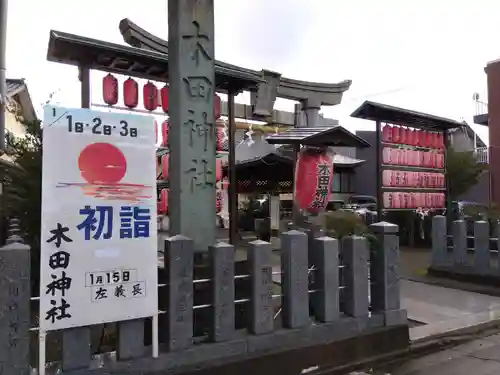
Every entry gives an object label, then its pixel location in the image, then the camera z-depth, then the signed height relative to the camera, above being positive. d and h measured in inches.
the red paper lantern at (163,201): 388.8 +0.2
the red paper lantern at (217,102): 332.8 +71.1
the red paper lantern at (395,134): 432.1 +60.4
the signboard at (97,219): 141.4 -5.4
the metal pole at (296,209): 378.0 -7.3
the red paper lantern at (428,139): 464.1 +59.8
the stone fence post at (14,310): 134.0 -31.0
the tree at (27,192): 245.1 +5.5
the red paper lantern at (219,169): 382.3 +25.9
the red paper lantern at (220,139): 382.0 +51.6
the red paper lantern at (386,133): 426.0 +60.4
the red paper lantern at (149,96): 320.2 +72.4
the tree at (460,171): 649.6 +38.8
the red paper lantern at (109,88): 307.4 +74.6
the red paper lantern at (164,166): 392.9 +30.1
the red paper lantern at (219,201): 409.8 -0.1
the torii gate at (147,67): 218.1 +85.3
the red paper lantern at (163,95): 326.0 +73.9
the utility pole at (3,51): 210.4 +70.0
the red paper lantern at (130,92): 313.9 +73.5
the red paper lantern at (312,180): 374.0 +16.3
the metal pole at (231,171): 302.4 +18.9
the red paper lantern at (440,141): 478.6 +59.8
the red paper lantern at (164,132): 363.3 +53.9
